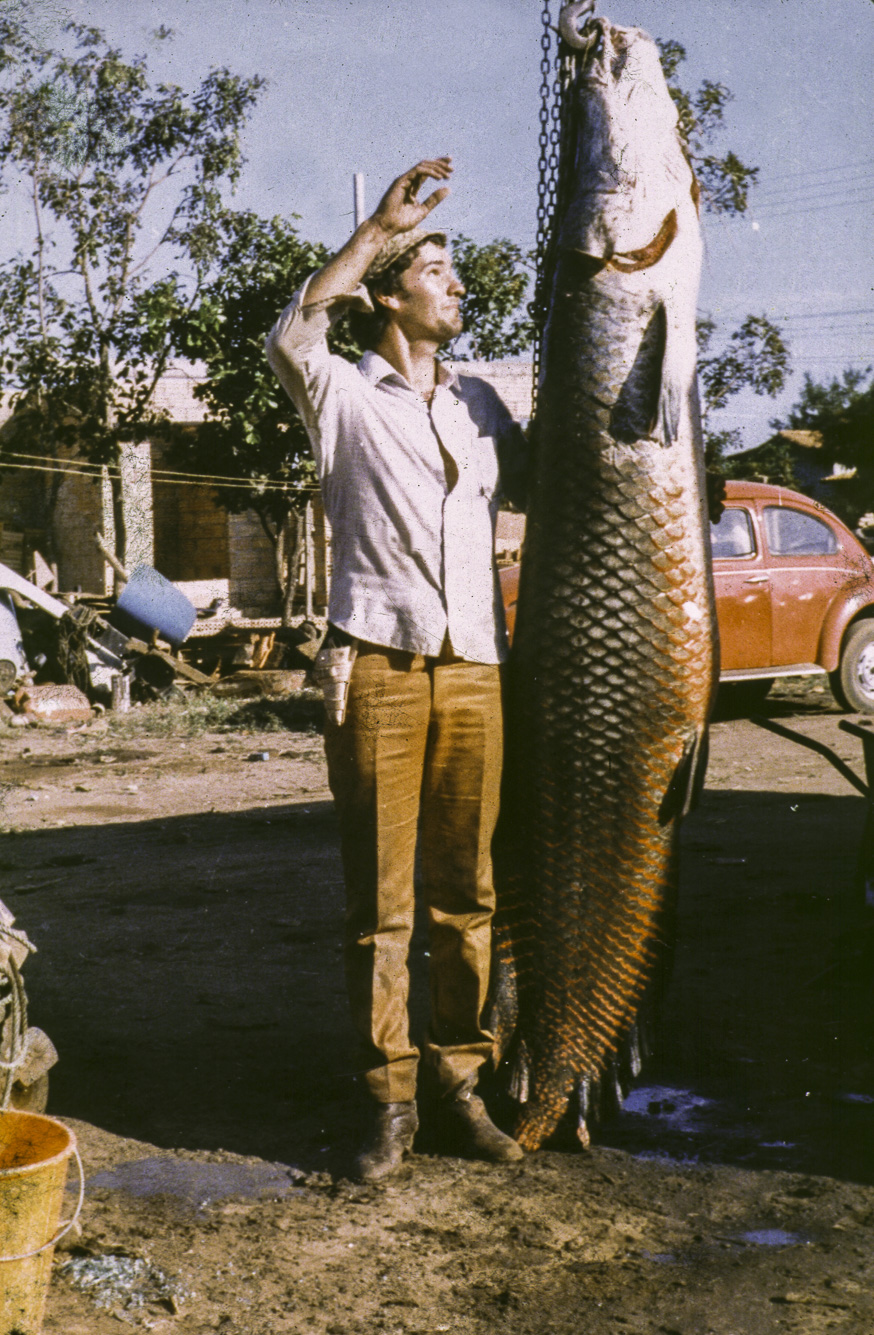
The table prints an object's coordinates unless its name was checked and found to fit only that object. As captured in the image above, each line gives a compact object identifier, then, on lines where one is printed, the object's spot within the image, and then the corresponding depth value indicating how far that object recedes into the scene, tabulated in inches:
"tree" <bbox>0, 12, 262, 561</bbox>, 665.0
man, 119.6
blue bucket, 613.3
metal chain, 117.2
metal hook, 115.0
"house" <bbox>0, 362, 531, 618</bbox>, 779.4
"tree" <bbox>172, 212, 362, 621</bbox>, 596.7
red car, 399.2
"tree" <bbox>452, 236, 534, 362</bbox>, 612.4
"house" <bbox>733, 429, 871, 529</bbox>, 1280.8
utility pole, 418.1
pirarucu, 115.0
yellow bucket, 85.0
